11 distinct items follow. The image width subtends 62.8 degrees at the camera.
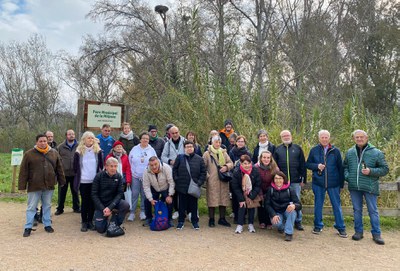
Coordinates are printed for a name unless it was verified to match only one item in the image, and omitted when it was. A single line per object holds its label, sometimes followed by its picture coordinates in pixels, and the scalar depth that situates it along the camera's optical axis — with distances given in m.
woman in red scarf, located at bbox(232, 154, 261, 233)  5.61
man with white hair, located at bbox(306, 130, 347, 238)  5.54
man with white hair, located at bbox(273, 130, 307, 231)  5.74
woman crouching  5.32
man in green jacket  5.18
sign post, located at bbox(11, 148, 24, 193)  8.52
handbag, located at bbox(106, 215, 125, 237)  5.23
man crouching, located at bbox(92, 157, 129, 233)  5.41
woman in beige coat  5.89
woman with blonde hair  5.71
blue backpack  5.64
